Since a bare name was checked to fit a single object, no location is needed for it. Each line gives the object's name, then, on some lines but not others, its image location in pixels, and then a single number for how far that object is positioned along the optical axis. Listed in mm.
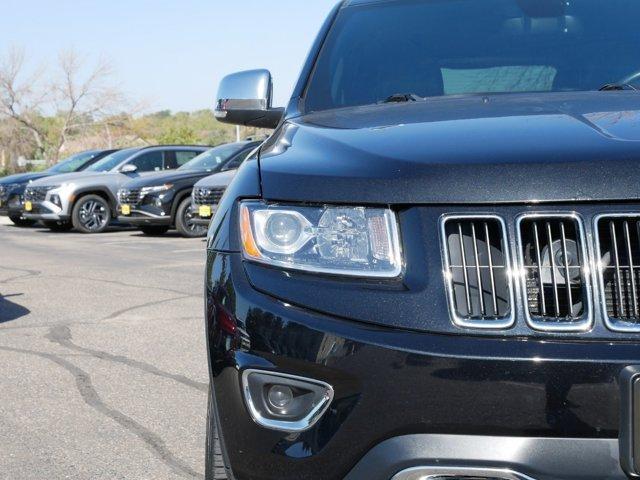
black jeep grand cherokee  2010
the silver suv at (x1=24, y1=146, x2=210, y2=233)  18062
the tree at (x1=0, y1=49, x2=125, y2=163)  51281
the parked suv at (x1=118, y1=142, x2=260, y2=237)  16141
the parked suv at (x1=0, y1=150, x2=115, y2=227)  19859
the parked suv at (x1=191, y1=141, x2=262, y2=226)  14492
